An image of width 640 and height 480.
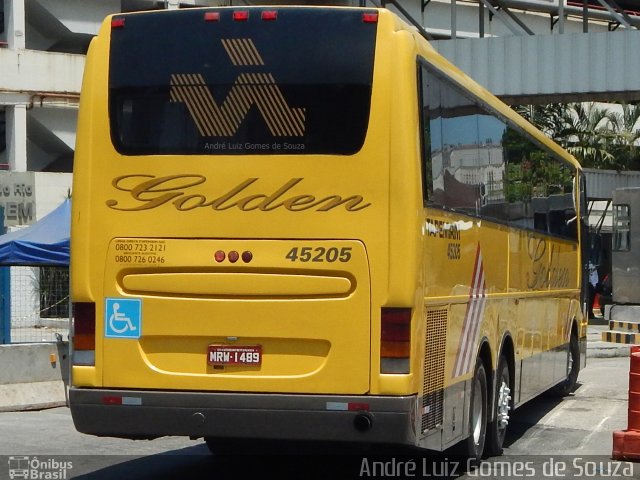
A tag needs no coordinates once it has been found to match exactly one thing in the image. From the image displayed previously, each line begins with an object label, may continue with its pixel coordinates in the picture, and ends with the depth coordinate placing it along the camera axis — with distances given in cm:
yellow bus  887
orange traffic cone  1124
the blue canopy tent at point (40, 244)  1709
